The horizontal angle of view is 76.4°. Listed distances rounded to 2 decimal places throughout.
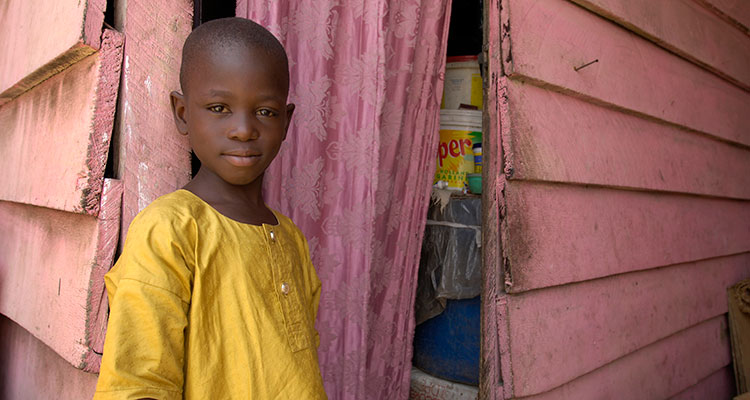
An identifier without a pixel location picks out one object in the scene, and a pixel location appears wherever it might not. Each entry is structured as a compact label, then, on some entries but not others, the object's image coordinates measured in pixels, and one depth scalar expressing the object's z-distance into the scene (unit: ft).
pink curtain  5.00
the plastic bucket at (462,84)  7.22
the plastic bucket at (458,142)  6.91
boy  2.56
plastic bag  6.88
